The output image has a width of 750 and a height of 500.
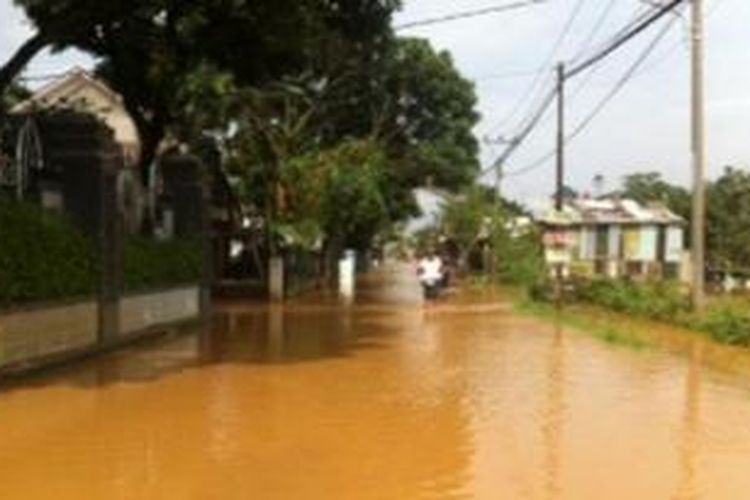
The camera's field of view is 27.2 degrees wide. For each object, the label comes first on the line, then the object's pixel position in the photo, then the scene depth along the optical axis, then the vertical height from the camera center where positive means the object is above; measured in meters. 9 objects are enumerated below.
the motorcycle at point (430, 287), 47.56 -0.61
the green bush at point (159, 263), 27.39 +0.03
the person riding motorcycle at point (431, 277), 47.50 -0.28
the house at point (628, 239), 61.22 +1.28
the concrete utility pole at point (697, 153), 32.38 +2.45
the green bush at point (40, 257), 19.97 +0.09
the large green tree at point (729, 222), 61.34 +2.08
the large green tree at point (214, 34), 23.03 +3.69
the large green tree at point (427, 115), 67.31 +6.76
